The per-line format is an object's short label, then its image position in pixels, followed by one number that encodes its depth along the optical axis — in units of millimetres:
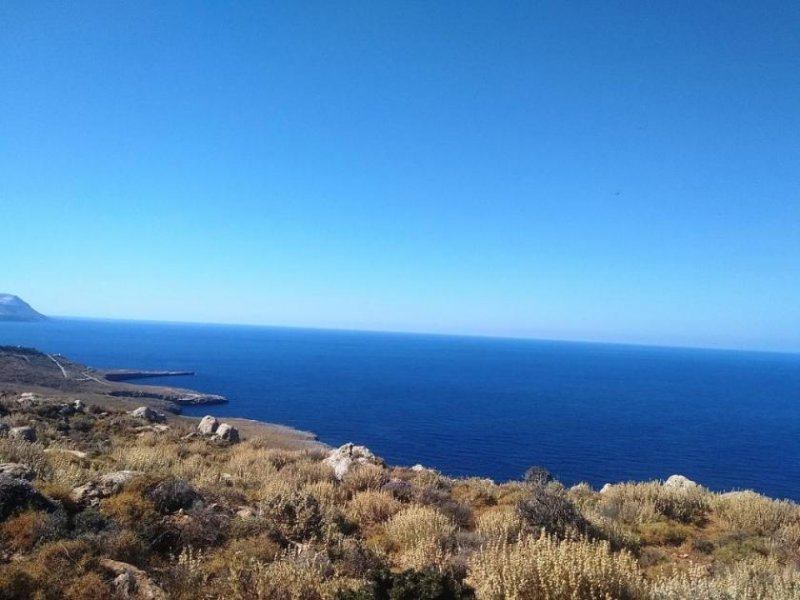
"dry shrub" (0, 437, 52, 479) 9148
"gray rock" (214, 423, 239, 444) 22789
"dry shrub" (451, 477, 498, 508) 11703
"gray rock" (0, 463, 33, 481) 7789
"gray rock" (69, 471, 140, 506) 7629
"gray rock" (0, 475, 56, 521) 6402
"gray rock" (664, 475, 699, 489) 13943
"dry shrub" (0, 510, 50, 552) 5742
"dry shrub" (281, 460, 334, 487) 11695
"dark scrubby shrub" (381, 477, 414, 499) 10712
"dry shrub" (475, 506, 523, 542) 7730
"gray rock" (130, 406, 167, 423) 26795
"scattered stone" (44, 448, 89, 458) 11642
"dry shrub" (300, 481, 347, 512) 9813
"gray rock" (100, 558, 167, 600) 5098
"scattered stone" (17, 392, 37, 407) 25547
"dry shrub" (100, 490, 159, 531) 6699
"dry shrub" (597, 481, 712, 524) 10328
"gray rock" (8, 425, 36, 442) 14630
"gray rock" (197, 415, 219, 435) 24228
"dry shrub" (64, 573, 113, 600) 4855
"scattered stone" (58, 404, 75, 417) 23741
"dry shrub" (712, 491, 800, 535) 9859
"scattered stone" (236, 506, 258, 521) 7891
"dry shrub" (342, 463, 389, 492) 11266
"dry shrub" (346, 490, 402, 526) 9055
